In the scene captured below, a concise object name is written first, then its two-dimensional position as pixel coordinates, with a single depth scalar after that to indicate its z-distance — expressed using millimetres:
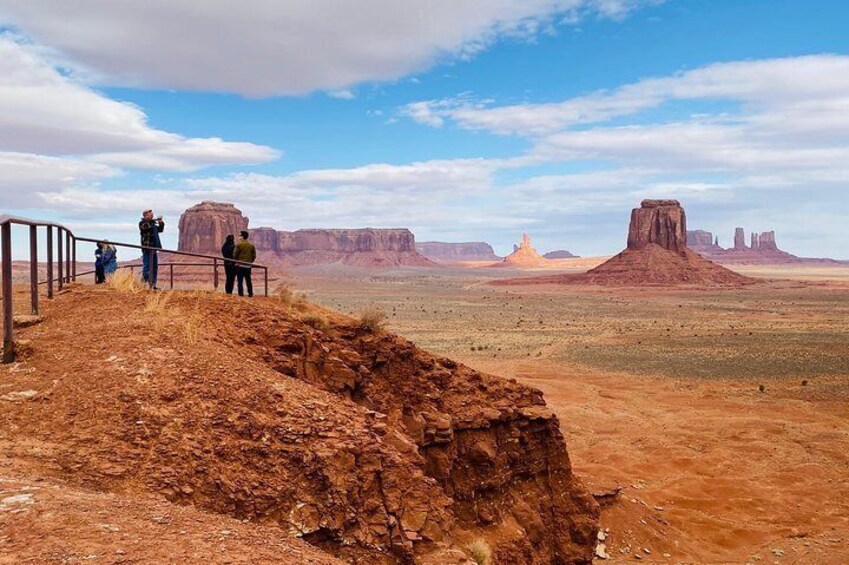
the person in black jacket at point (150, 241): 12945
